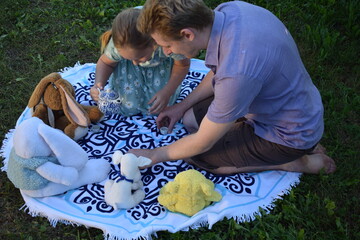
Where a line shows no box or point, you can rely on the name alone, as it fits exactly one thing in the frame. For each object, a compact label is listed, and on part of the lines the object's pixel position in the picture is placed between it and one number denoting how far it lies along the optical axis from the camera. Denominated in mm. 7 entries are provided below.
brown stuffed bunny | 2482
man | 1713
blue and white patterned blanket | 2133
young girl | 2553
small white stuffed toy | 2160
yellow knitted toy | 2122
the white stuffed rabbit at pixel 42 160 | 2094
